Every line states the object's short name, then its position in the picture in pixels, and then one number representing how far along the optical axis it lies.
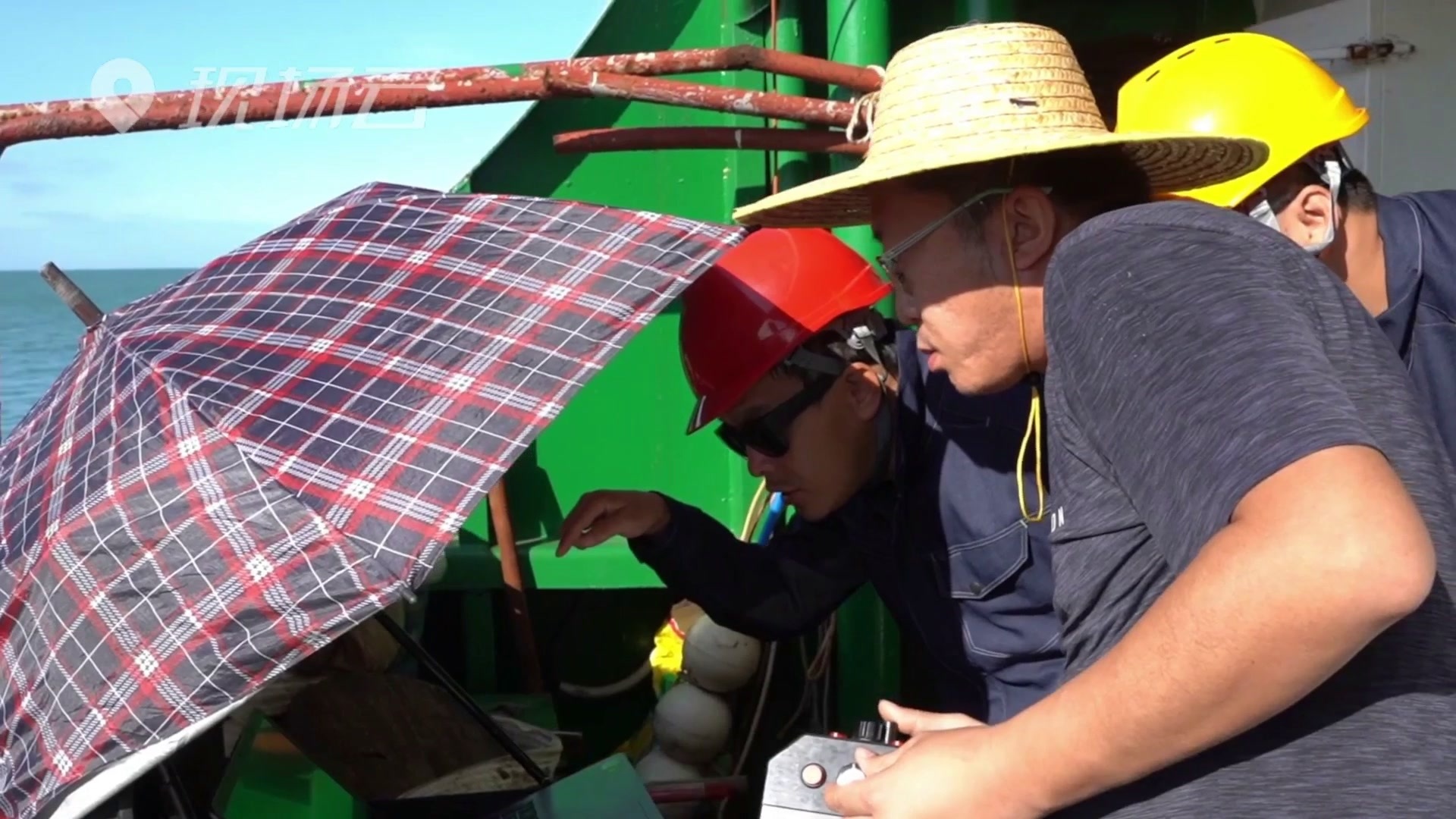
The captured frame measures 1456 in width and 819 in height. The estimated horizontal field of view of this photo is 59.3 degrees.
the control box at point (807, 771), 1.51
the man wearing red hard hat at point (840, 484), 2.20
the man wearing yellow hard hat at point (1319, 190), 2.12
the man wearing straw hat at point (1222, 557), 0.99
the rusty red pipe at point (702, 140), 3.02
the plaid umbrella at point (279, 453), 1.61
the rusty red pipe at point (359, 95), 2.61
